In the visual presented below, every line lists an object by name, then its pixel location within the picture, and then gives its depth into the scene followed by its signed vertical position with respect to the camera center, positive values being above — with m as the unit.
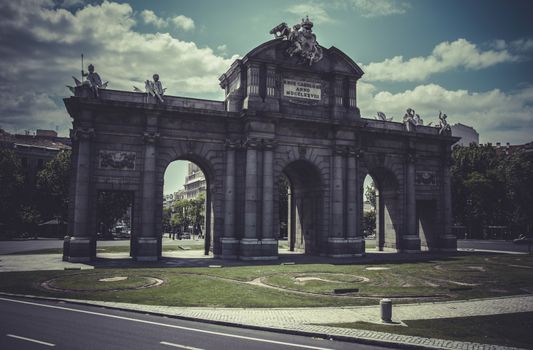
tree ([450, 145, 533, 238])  71.75 +5.60
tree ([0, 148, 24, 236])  70.12 +4.53
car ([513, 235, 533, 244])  65.50 -3.46
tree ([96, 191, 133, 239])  71.75 +1.34
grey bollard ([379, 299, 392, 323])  15.91 -3.69
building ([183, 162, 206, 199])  176.48 +15.42
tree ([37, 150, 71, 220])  73.12 +5.23
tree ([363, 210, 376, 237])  116.06 -1.15
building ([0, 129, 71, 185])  90.69 +14.72
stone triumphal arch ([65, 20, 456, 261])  35.81 +6.51
